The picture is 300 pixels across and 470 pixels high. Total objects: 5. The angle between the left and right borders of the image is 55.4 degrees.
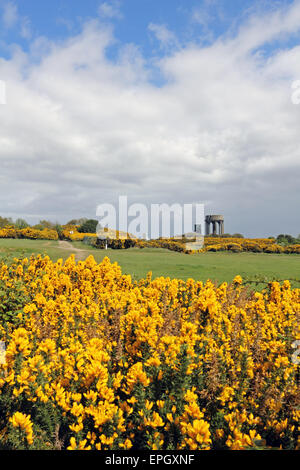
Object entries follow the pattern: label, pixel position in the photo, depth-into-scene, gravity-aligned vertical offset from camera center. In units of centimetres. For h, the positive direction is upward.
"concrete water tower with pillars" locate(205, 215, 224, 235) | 5750 +310
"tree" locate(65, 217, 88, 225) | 5803 +337
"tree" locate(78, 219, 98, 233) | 5040 +189
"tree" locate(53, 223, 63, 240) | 4601 +151
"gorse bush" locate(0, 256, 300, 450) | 267 -166
